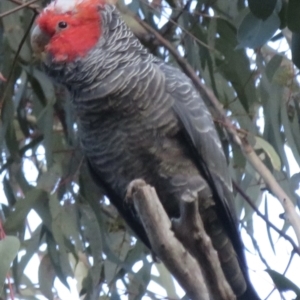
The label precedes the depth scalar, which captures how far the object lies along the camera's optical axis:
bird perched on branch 6.82
